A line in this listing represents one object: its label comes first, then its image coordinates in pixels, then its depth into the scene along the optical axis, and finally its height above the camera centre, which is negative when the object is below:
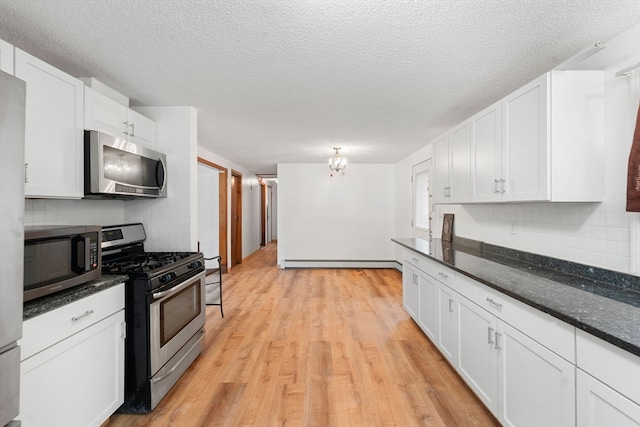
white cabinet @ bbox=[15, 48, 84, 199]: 1.52 +0.48
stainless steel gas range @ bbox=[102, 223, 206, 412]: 1.80 -0.71
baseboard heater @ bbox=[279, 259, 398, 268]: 6.14 -1.10
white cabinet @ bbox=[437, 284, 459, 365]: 2.14 -0.87
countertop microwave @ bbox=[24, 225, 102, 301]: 1.31 -0.24
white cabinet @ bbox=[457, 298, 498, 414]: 1.67 -0.90
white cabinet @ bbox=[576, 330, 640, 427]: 0.93 -0.61
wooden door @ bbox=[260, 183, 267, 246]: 9.34 -0.04
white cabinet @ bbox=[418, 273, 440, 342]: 2.51 -0.89
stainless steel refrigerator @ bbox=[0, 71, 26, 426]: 0.92 -0.08
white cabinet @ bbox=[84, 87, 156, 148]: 1.91 +0.71
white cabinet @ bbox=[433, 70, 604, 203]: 1.66 +0.46
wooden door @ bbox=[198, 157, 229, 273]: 5.57 -0.01
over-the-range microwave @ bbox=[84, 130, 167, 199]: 1.86 +0.33
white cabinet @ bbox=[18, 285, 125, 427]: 1.23 -0.77
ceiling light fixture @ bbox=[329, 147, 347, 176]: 4.56 +0.82
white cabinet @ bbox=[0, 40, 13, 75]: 1.38 +0.77
